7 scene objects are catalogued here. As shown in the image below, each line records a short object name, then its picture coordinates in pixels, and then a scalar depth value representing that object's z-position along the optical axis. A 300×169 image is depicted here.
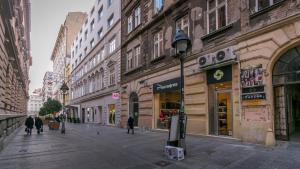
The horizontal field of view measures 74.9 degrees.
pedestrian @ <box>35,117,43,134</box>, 16.50
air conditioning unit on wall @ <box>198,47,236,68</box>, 8.83
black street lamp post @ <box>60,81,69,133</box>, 18.51
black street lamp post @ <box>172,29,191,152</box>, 7.05
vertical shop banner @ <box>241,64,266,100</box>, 7.84
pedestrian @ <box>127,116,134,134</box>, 13.98
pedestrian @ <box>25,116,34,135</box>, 15.93
